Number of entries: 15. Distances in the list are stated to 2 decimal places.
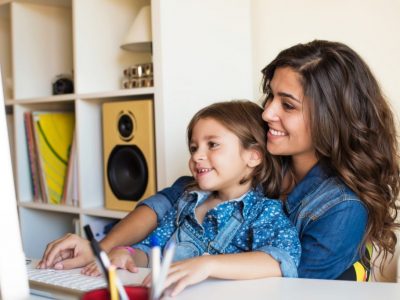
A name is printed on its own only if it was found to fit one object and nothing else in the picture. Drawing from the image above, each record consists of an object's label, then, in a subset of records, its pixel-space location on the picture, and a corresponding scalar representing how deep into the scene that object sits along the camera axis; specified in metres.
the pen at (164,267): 0.48
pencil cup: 0.54
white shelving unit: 1.87
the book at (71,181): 2.29
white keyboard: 0.77
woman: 1.11
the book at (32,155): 2.43
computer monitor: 0.54
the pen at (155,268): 0.49
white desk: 0.68
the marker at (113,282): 0.49
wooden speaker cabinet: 1.94
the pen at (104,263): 0.51
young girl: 1.20
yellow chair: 1.14
